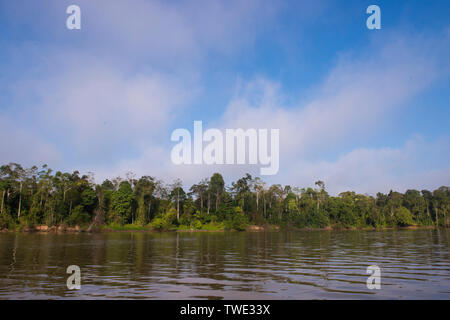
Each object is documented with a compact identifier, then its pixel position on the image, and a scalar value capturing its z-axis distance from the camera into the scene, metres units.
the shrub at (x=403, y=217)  122.38
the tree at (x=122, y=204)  95.25
